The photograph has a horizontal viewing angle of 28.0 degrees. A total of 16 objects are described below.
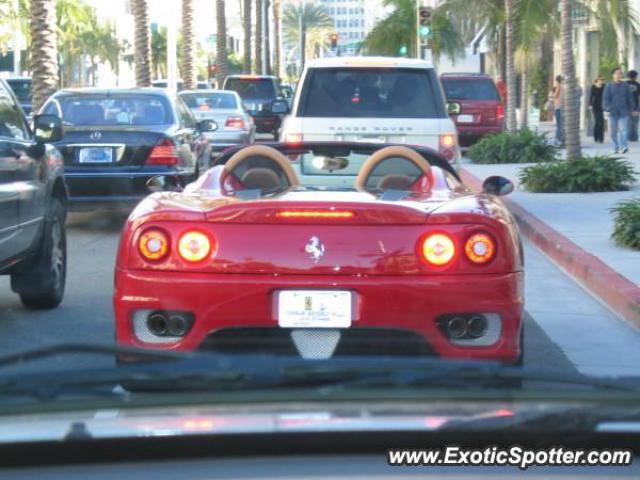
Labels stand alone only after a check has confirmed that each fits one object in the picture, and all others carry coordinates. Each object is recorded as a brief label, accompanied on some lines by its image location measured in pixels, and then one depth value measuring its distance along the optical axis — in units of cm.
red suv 2912
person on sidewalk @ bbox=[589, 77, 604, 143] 2967
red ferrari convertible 563
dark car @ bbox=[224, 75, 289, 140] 3491
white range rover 1315
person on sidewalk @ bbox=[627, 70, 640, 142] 2702
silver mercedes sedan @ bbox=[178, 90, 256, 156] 2486
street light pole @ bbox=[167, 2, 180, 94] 3359
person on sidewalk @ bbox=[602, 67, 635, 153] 2547
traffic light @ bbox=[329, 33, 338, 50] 6712
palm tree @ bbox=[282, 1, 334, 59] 14062
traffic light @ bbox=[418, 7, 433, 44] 2934
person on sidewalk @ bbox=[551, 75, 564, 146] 2995
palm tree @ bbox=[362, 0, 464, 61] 4344
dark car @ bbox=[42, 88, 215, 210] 1396
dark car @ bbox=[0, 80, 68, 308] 834
